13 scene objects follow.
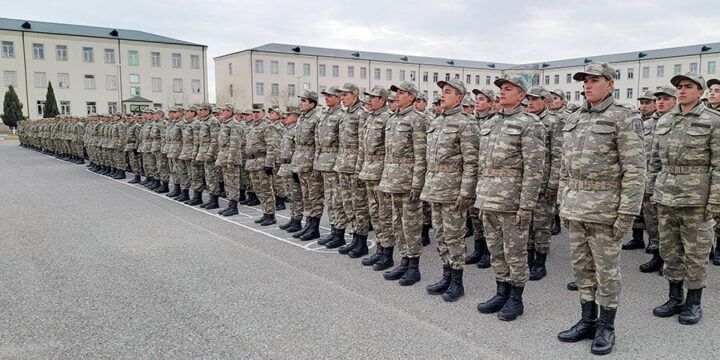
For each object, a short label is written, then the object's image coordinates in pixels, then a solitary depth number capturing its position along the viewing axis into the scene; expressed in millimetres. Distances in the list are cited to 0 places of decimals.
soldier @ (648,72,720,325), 4430
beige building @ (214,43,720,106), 59656
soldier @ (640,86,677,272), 5355
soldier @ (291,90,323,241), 7715
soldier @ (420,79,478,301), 4969
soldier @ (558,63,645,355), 3688
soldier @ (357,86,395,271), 6008
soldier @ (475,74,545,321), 4363
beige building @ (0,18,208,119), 48938
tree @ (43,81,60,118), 44844
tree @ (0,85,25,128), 44125
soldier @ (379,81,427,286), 5535
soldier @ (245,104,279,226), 8867
